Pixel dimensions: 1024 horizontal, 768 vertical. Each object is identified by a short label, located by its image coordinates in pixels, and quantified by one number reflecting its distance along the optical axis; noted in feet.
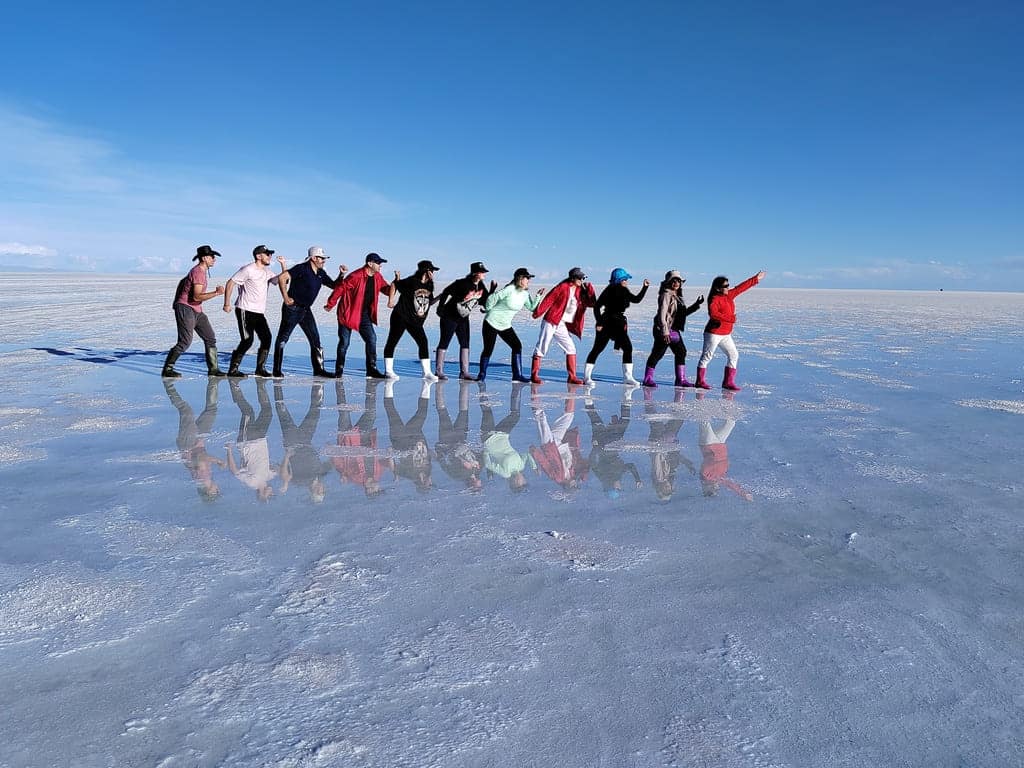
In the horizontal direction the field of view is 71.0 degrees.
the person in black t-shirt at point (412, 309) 35.47
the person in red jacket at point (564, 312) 35.92
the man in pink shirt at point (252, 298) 34.17
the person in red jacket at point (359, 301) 35.65
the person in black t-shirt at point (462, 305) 35.32
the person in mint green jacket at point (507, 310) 35.50
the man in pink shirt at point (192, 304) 32.66
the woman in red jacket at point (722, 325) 33.88
